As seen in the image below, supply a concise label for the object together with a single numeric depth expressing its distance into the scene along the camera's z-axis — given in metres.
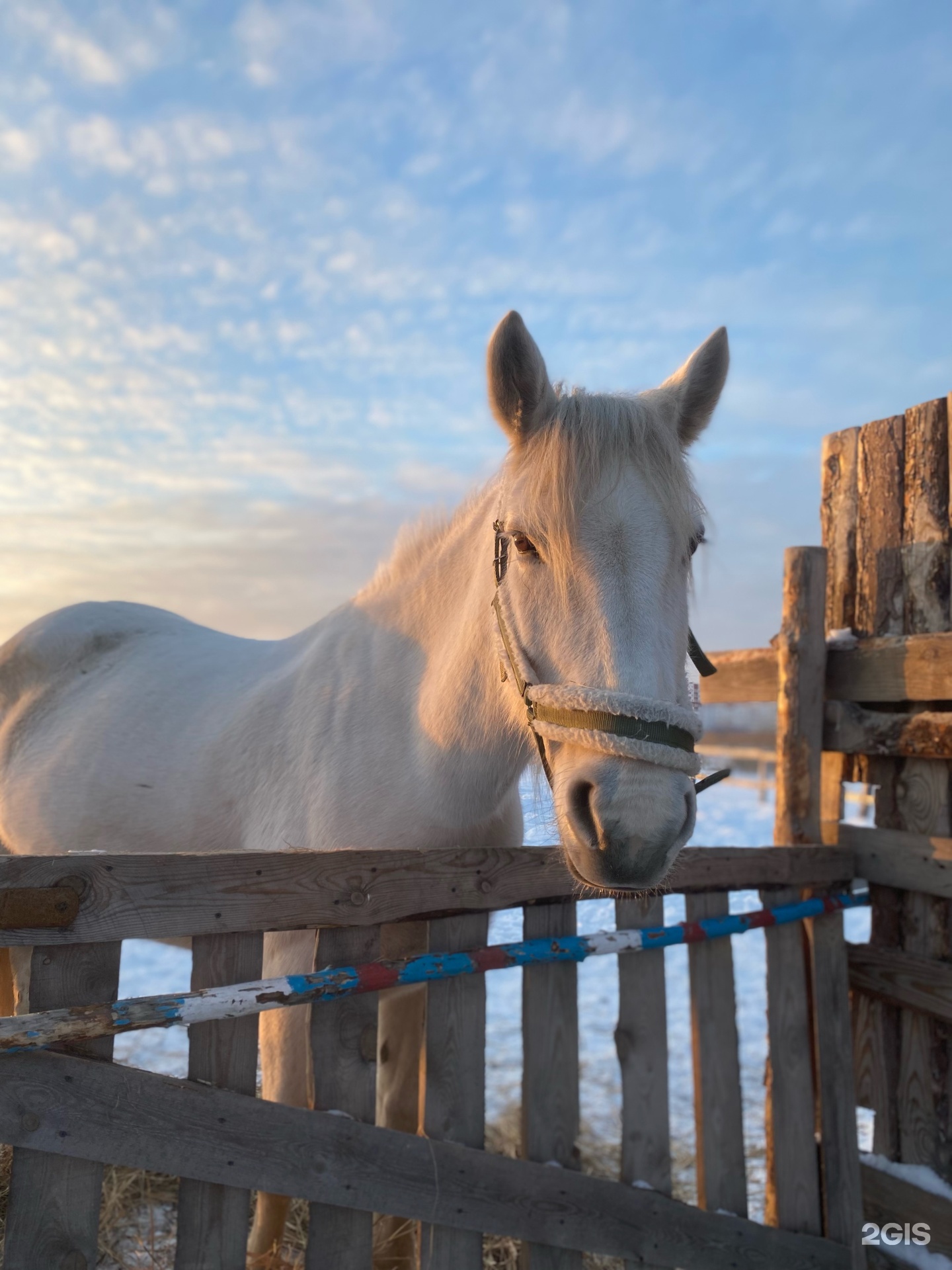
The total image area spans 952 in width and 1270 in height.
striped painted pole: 1.58
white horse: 1.71
